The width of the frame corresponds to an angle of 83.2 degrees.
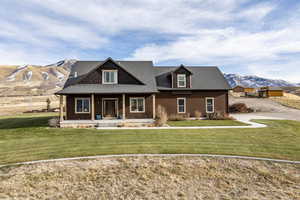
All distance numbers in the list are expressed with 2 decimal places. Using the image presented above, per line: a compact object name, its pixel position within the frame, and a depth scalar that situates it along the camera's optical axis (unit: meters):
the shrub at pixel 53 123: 15.53
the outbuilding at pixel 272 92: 45.56
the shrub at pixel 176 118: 19.28
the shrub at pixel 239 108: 28.08
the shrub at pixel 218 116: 19.50
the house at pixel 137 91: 18.19
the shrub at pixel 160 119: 15.92
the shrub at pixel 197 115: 19.98
